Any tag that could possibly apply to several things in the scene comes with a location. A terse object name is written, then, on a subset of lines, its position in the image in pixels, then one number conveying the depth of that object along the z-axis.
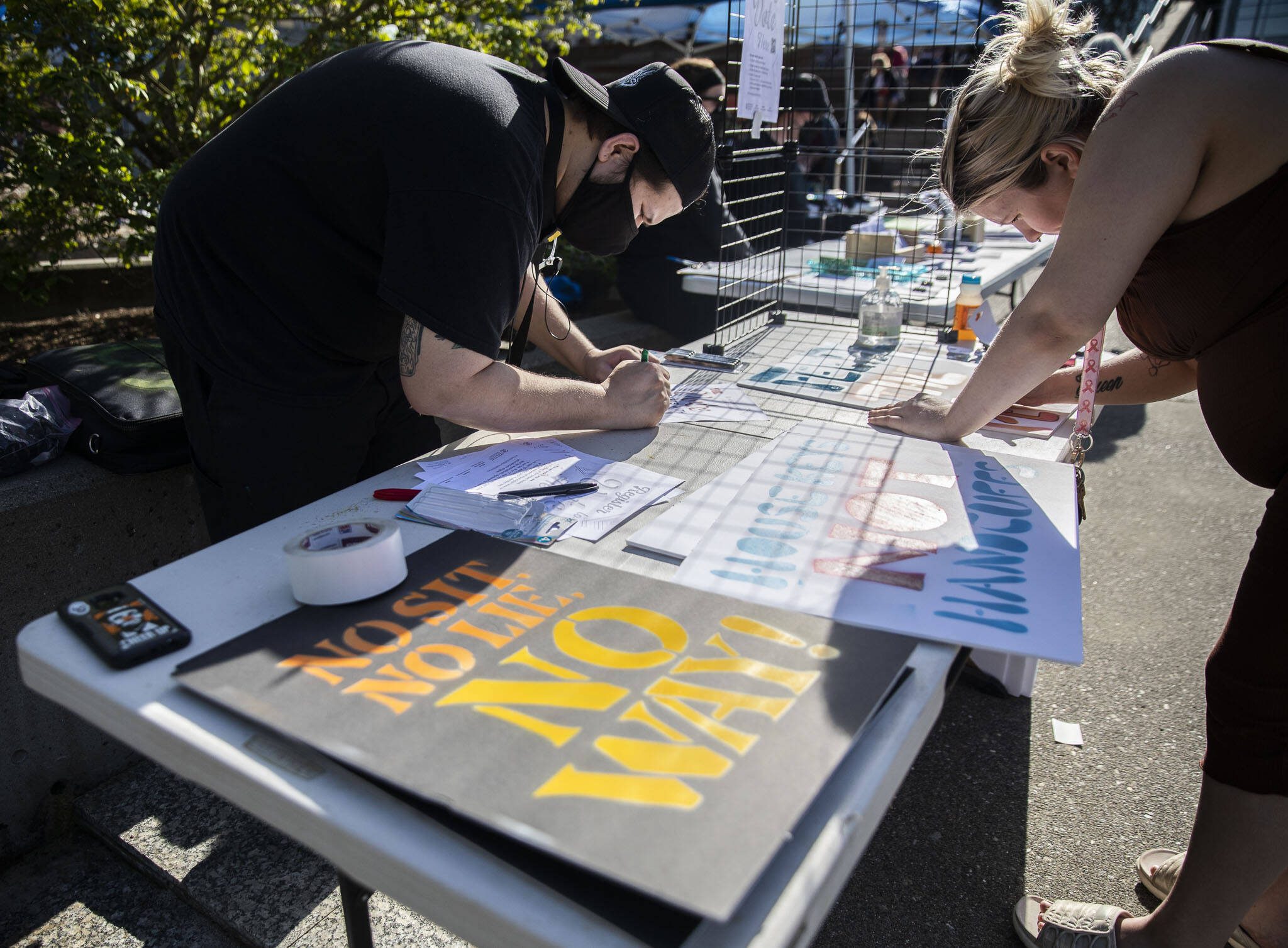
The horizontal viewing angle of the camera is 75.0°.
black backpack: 1.79
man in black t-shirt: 1.22
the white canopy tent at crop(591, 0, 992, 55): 7.06
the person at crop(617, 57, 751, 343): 3.97
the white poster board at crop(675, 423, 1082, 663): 0.91
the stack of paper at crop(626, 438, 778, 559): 1.08
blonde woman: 1.09
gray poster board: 0.59
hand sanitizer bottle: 2.22
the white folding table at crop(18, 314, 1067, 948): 0.58
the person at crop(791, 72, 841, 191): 6.40
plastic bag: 1.74
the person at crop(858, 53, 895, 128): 6.46
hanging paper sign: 2.09
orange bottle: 2.31
